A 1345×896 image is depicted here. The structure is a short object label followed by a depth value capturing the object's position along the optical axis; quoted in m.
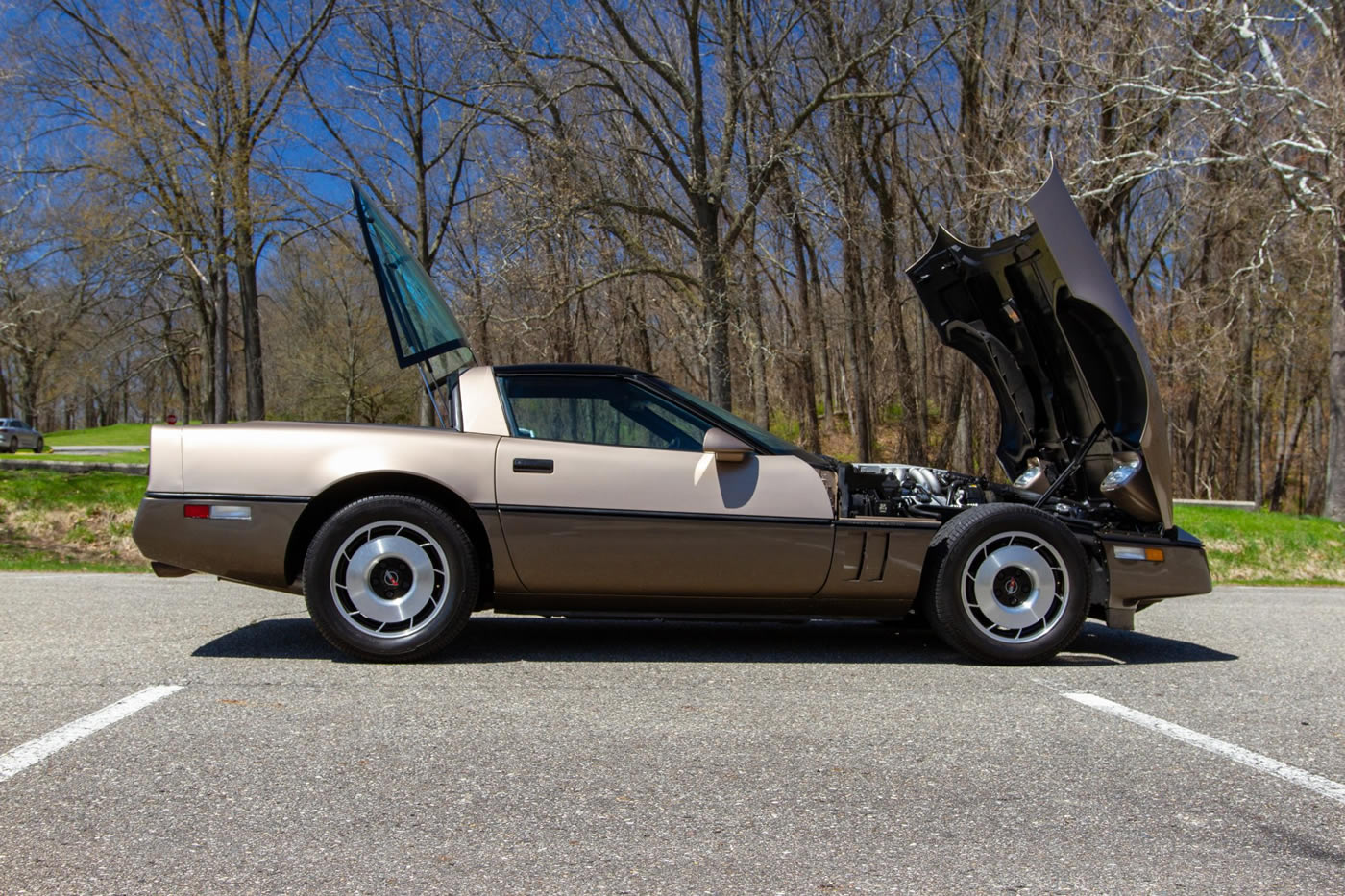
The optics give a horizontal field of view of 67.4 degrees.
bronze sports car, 4.39
